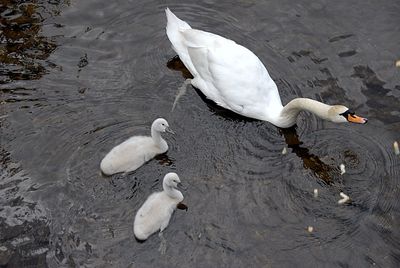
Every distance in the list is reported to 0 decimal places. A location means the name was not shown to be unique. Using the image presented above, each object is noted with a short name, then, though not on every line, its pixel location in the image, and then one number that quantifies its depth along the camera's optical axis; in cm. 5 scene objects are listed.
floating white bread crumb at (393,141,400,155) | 850
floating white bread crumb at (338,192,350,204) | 793
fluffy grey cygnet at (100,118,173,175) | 791
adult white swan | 871
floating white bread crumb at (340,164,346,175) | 825
